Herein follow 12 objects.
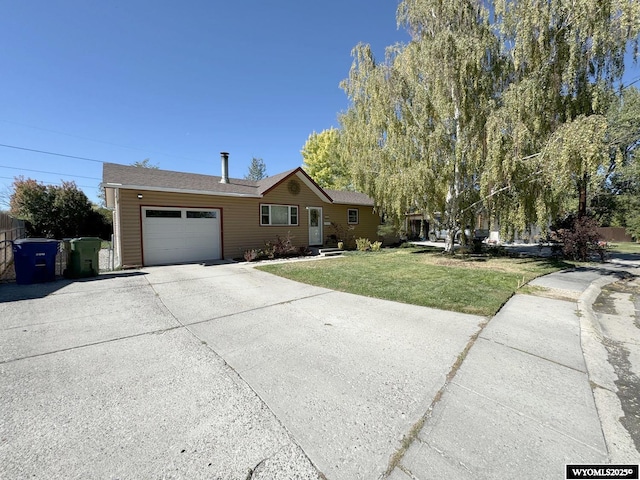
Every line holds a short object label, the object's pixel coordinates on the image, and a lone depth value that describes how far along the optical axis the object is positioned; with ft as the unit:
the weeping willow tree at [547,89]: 24.72
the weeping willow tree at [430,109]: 29.84
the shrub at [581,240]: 33.01
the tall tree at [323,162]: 89.04
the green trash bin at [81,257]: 23.80
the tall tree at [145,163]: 118.58
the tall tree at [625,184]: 52.61
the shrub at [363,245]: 47.19
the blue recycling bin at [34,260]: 20.76
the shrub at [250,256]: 35.63
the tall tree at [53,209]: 58.80
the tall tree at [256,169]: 148.56
